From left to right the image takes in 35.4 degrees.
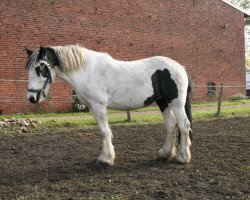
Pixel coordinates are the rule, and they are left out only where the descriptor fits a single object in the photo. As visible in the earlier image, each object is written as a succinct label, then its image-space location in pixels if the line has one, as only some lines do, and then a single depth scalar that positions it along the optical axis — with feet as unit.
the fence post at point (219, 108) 51.52
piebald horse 20.72
